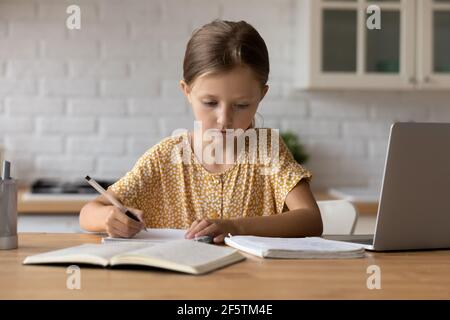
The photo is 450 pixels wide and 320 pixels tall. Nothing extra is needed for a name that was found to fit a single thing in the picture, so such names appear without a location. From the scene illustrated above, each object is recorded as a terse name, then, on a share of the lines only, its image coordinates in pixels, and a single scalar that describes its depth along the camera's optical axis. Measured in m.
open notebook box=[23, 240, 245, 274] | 1.12
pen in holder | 1.40
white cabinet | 3.16
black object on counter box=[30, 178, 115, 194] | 2.91
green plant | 3.30
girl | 1.66
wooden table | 0.98
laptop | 1.31
